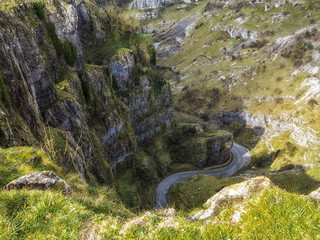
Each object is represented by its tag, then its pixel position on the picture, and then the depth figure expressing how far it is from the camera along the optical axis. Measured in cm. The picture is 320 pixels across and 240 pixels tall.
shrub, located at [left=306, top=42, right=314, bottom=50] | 9350
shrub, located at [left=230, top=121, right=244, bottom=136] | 8685
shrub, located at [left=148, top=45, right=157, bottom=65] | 6638
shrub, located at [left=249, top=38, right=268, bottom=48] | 12098
